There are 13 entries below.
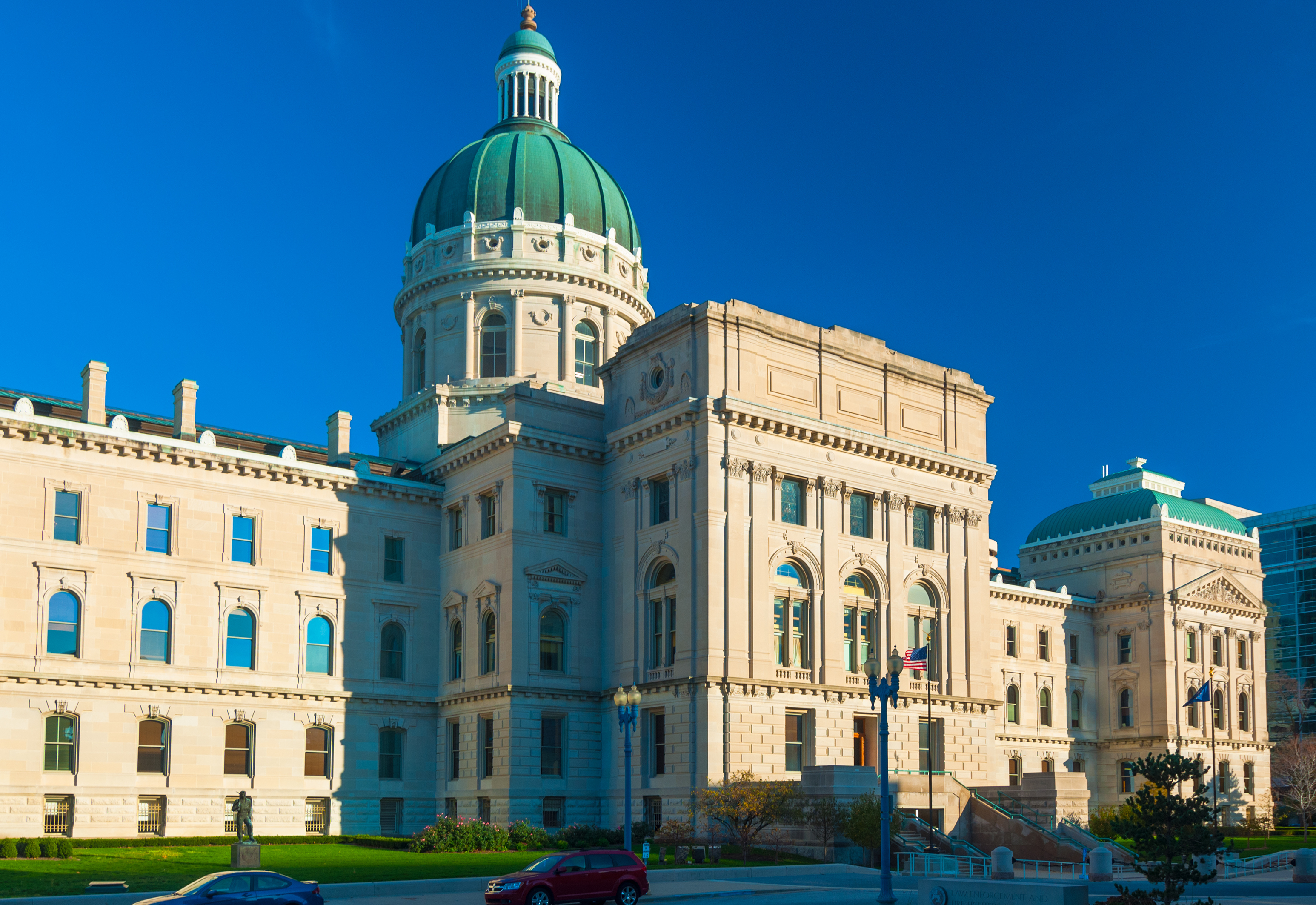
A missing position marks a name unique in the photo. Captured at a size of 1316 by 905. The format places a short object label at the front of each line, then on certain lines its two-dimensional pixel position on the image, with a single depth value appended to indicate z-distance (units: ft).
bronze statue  130.21
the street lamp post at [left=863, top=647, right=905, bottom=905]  103.60
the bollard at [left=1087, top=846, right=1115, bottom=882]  123.44
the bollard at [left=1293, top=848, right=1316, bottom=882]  133.80
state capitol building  165.68
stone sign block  85.71
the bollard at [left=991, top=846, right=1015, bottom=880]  125.49
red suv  98.63
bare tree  263.08
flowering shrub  153.38
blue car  83.93
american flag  157.79
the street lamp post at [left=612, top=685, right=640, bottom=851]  140.26
